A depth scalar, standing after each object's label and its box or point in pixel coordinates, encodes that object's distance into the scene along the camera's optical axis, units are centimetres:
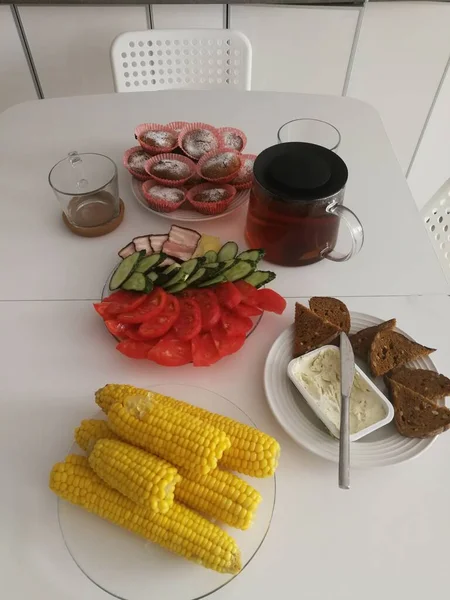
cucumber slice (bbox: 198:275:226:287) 97
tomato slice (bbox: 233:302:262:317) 95
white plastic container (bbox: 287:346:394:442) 79
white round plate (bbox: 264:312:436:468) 78
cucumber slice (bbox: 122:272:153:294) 96
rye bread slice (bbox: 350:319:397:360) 91
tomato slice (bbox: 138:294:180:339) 90
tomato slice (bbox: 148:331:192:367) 90
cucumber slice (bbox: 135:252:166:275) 100
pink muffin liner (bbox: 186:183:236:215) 115
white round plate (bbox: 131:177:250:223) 117
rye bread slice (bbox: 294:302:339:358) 91
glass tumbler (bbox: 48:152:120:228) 113
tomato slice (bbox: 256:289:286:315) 98
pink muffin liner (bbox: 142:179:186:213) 116
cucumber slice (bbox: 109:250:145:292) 100
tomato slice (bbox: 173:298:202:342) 91
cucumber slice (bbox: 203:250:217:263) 104
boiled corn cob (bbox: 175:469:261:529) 68
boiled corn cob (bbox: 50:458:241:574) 65
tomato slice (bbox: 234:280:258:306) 97
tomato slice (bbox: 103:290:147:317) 95
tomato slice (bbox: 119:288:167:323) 92
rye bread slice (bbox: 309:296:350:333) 94
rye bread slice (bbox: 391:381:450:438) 79
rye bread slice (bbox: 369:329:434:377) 87
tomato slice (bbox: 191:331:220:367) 90
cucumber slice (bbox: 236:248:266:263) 103
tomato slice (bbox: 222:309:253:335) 93
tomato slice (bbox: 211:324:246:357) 92
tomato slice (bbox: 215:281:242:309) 94
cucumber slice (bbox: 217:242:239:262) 106
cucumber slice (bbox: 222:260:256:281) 99
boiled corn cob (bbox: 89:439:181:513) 66
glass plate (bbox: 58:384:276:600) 65
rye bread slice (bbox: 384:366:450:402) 83
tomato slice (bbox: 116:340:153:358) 91
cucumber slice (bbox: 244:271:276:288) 99
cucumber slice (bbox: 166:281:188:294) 96
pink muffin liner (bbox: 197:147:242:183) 118
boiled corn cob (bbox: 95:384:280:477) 71
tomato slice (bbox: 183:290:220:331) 93
